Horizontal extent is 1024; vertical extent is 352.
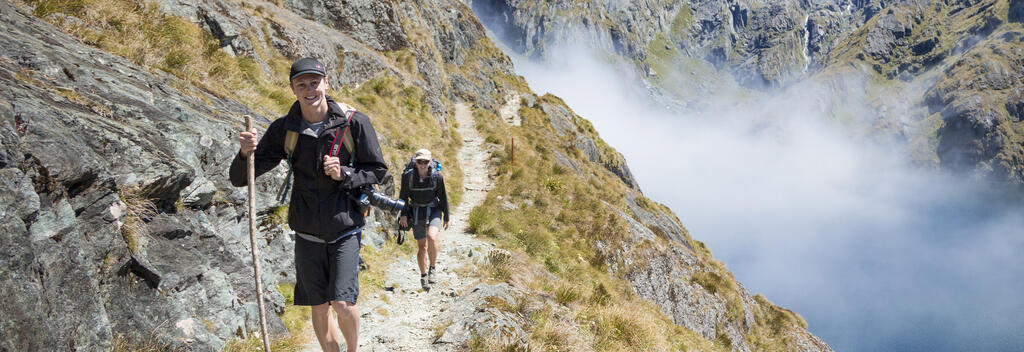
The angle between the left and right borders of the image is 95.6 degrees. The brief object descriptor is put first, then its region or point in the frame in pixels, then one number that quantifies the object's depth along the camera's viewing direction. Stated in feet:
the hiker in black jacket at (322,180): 12.19
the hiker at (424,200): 25.04
